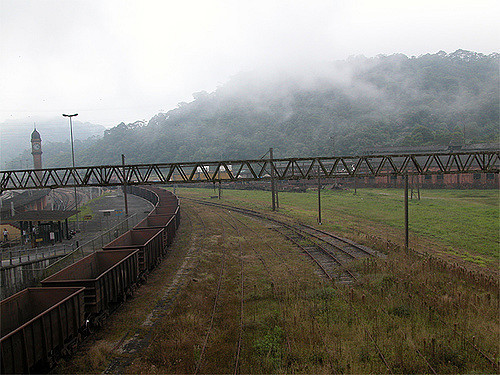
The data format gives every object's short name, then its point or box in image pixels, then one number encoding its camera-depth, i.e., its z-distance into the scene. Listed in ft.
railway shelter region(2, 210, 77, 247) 79.10
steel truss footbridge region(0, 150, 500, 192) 61.33
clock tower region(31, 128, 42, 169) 255.13
